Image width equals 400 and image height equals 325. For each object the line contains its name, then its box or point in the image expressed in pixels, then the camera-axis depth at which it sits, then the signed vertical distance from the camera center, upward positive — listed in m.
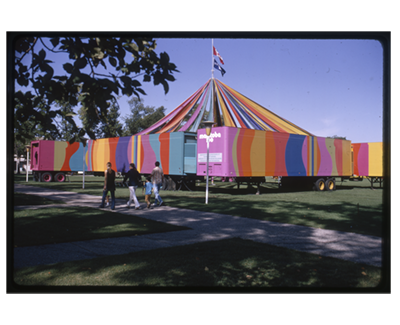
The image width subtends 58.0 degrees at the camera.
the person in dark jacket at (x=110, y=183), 13.19 -0.61
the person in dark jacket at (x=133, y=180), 13.42 -0.51
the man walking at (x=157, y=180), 14.58 -0.55
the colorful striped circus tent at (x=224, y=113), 24.20 +3.74
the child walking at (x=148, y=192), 13.92 -0.98
